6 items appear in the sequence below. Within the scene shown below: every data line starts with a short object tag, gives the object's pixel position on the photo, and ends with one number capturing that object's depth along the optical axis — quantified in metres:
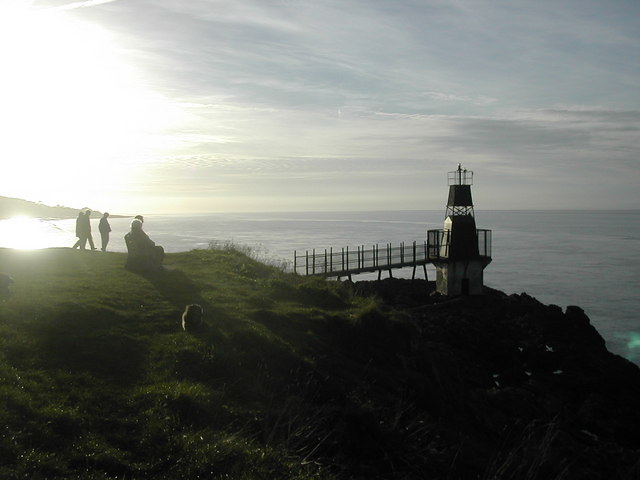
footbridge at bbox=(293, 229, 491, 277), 39.97
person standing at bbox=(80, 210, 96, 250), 23.33
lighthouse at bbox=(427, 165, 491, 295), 40.19
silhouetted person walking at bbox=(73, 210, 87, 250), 23.25
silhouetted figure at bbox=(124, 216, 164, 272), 17.41
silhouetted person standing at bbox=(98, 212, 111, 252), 24.27
